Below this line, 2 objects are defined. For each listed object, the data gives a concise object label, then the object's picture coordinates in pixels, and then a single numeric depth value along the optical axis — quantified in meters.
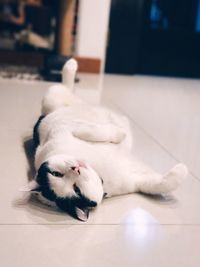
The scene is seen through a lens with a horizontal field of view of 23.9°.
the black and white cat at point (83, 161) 1.10
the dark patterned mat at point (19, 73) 3.10
